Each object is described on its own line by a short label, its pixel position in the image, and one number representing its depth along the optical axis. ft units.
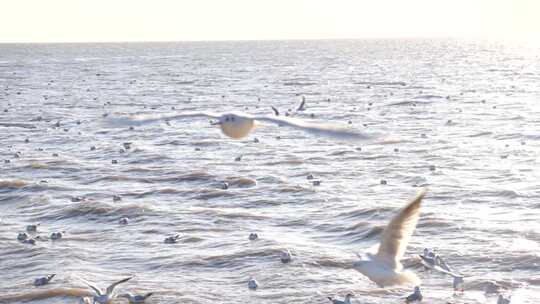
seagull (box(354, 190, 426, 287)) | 33.91
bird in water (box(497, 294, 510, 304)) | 54.44
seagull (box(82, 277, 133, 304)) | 55.36
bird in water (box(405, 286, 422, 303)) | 56.59
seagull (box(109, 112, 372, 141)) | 35.53
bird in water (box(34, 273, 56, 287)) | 62.28
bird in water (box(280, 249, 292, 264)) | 66.54
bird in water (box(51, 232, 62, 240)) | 75.14
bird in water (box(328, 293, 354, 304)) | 54.79
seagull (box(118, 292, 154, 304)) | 57.88
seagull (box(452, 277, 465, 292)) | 58.59
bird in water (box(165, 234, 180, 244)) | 73.92
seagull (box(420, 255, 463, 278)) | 55.52
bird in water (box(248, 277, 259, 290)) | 60.80
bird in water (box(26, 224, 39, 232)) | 77.77
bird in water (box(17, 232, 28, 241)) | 74.02
